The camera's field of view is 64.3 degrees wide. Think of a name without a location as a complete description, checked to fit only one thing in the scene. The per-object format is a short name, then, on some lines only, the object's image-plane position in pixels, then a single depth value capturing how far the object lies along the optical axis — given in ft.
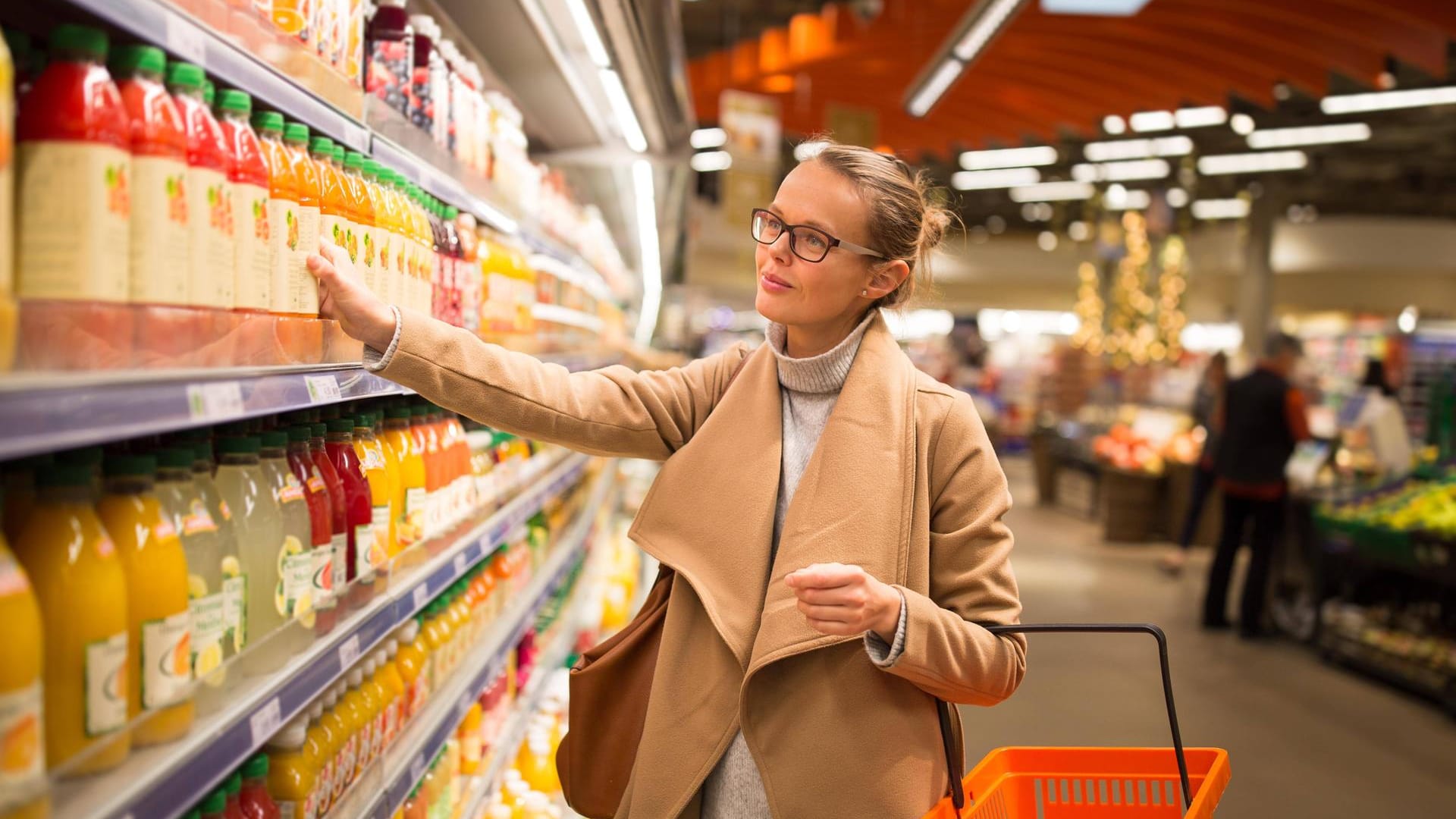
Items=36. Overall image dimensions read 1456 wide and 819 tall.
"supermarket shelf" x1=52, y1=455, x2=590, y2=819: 3.64
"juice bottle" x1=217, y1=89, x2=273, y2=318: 4.49
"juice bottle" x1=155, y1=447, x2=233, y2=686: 4.47
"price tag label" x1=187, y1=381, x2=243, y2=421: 3.81
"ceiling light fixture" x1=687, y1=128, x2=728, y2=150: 49.36
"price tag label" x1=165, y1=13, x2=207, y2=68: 3.86
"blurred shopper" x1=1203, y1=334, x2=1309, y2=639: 23.32
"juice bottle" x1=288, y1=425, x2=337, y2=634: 5.79
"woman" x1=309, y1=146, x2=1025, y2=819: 5.46
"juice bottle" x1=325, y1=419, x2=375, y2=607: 6.40
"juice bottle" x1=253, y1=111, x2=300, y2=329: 4.81
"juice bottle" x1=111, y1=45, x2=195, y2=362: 3.77
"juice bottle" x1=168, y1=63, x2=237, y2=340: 4.11
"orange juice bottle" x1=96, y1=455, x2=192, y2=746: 4.04
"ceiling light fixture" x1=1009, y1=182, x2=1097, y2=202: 65.46
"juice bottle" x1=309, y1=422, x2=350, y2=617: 6.12
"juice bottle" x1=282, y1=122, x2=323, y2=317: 4.97
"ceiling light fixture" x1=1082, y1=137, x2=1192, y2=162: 46.29
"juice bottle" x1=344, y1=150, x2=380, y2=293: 5.96
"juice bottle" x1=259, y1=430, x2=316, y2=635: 5.38
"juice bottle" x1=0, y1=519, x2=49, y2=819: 3.24
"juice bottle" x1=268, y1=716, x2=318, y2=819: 5.83
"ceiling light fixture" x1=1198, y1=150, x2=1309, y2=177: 52.16
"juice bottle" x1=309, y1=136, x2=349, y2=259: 5.56
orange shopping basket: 6.22
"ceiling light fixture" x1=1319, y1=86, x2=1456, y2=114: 31.64
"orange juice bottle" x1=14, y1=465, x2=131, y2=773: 3.66
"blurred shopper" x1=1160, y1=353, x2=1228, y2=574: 29.09
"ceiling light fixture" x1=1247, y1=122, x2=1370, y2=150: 43.47
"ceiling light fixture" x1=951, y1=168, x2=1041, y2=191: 58.30
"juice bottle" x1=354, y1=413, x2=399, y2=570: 6.75
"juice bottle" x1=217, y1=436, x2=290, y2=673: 5.06
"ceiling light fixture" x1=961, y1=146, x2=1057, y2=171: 48.80
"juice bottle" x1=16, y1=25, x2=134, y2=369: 3.40
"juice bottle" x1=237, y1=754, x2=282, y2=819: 5.39
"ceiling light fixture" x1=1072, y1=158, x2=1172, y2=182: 55.26
